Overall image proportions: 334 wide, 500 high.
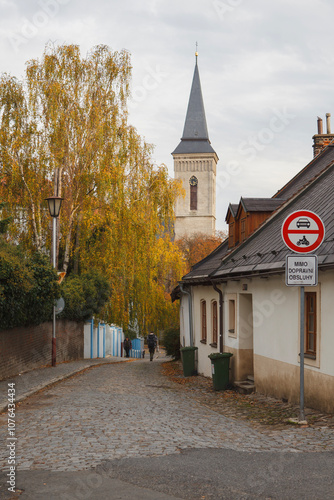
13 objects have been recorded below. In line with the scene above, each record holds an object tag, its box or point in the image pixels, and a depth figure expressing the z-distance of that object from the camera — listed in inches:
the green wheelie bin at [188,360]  805.9
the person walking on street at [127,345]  1708.9
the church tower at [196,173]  3892.7
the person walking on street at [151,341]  1351.3
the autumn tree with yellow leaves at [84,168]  959.0
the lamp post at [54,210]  783.1
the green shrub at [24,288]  571.5
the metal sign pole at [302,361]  352.5
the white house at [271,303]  413.1
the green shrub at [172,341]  1110.4
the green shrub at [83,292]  1016.9
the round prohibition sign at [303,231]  350.3
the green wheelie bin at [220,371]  592.7
